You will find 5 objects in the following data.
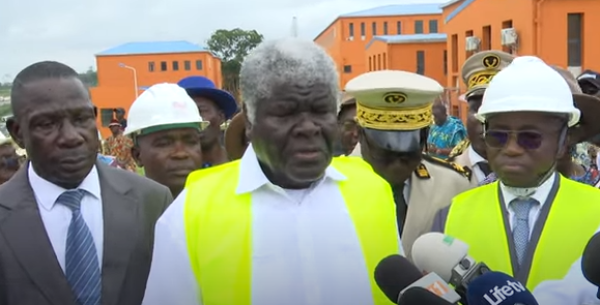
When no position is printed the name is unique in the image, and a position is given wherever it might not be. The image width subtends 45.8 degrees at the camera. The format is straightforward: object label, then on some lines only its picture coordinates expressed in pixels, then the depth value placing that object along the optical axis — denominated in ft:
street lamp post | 163.63
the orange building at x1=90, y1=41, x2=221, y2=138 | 171.73
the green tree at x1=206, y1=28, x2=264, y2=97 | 151.97
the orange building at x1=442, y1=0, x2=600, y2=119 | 59.21
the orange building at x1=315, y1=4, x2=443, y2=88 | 197.67
